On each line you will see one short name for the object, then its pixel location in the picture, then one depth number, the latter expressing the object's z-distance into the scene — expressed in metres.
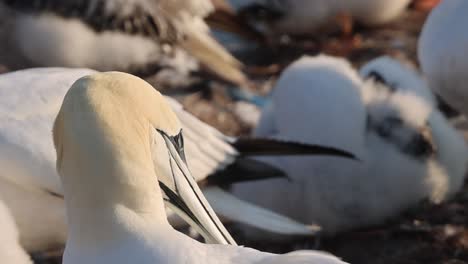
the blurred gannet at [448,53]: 7.20
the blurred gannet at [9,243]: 5.45
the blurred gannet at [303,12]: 11.25
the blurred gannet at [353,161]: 7.29
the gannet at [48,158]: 5.67
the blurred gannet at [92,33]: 9.10
